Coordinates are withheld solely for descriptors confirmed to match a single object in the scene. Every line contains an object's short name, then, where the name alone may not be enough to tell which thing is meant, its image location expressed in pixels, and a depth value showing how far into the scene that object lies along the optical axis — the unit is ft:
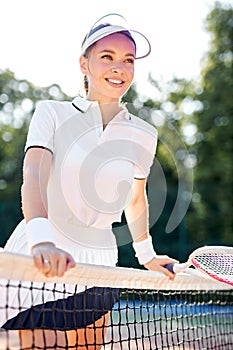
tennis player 10.13
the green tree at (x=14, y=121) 76.02
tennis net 9.51
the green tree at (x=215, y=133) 70.81
